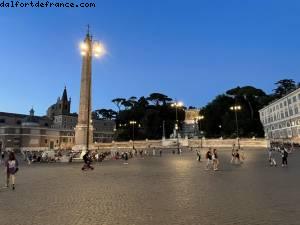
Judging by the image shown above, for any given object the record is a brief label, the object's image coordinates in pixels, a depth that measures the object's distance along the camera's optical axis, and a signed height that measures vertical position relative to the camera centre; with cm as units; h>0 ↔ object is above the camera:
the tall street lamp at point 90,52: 1769 +1103
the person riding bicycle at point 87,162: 1553 -129
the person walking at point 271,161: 1755 -162
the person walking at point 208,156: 1574 -99
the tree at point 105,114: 10019 +1300
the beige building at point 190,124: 8575 +709
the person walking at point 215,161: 1497 -128
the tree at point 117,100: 8482 +1590
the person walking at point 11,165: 956 -87
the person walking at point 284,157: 1693 -122
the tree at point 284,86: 7315 +1767
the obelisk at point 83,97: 3293 +690
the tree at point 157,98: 7512 +1466
